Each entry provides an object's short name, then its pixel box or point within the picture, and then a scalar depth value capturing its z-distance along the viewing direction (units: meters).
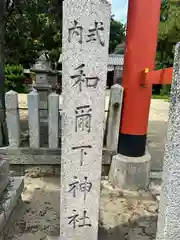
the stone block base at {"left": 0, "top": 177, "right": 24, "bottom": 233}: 1.88
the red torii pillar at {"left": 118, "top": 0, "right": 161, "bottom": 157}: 2.52
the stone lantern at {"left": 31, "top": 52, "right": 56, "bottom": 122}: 4.48
